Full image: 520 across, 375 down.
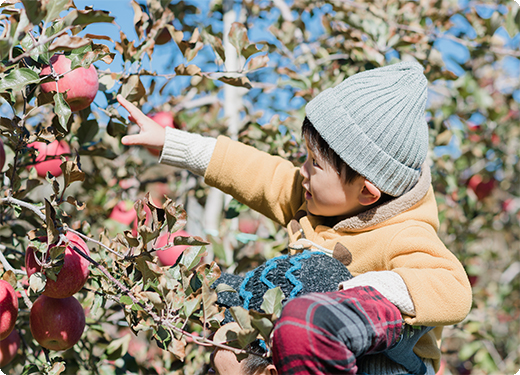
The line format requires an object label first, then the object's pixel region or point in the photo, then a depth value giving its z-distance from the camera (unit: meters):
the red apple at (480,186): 2.40
